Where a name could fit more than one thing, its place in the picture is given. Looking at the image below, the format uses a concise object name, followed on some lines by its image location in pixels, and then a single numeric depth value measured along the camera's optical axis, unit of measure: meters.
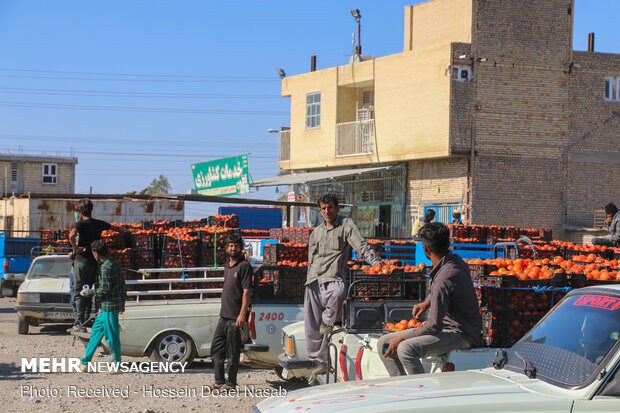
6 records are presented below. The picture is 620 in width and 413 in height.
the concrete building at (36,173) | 73.94
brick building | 28.88
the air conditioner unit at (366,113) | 34.00
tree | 102.10
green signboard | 39.53
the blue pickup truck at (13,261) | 23.83
